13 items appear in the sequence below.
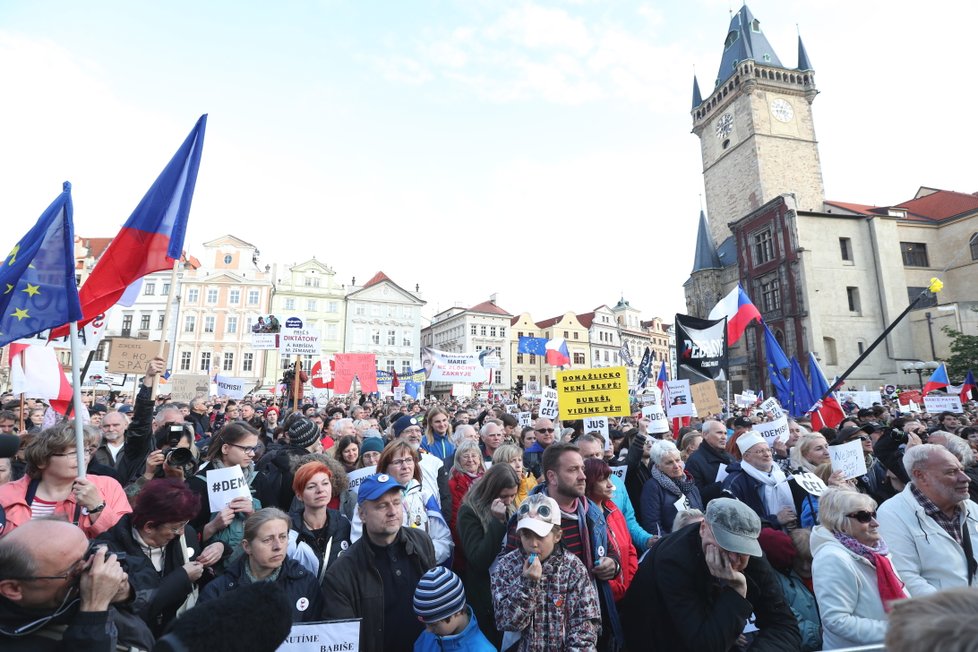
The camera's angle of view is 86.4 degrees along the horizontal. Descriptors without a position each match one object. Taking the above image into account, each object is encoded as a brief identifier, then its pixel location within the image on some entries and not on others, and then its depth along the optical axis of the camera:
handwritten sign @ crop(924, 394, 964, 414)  13.16
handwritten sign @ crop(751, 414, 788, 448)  7.03
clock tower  47.72
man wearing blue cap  3.06
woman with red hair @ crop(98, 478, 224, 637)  2.91
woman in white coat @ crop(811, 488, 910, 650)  3.04
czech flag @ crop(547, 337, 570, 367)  25.09
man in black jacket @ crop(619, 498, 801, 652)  2.74
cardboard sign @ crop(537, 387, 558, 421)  11.86
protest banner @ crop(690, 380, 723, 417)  12.09
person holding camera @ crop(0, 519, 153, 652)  1.87
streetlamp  33.22
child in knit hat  2.77
